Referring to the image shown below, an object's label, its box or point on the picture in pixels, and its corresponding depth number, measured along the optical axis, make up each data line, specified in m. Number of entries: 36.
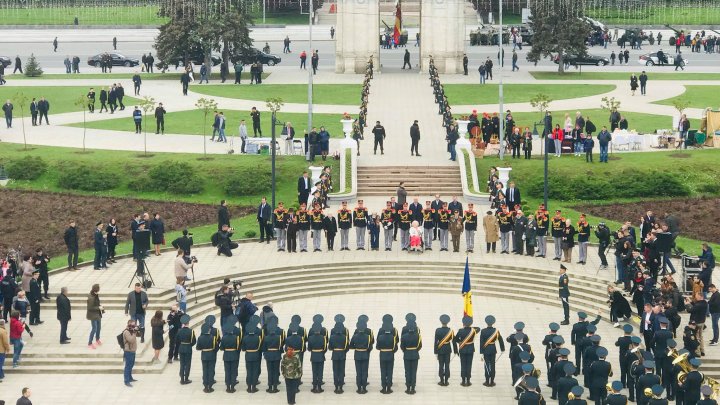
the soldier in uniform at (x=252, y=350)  33.16
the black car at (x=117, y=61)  89.56
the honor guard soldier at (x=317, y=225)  43.34
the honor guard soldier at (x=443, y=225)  43.41
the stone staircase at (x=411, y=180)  50.38
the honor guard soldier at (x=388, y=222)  43.09
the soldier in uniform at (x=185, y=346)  33.56
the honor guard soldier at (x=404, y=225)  43.19
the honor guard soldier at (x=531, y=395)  29.16
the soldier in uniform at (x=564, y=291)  37.50
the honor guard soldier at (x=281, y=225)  43.41
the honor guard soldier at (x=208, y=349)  33.31
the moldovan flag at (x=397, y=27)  88.18
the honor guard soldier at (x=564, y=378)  30.12
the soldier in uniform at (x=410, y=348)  33.12
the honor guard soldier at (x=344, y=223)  43.34
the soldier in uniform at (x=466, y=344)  33.28
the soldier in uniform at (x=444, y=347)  33.16
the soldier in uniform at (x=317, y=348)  33.09
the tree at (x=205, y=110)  55.88
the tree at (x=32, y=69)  82.69
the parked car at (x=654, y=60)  88.50
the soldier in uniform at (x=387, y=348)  33.09
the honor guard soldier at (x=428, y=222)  43.53
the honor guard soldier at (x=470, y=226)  42.75
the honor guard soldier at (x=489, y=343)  33.09
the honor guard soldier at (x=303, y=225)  43.34
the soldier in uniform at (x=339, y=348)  33.19
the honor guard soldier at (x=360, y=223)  43.50
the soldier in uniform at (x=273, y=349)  33.00
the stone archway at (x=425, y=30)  80.12
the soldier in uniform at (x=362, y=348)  33.16
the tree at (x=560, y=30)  80.75
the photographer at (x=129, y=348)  33.75
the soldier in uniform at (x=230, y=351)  33.25
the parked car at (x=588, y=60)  86.06
